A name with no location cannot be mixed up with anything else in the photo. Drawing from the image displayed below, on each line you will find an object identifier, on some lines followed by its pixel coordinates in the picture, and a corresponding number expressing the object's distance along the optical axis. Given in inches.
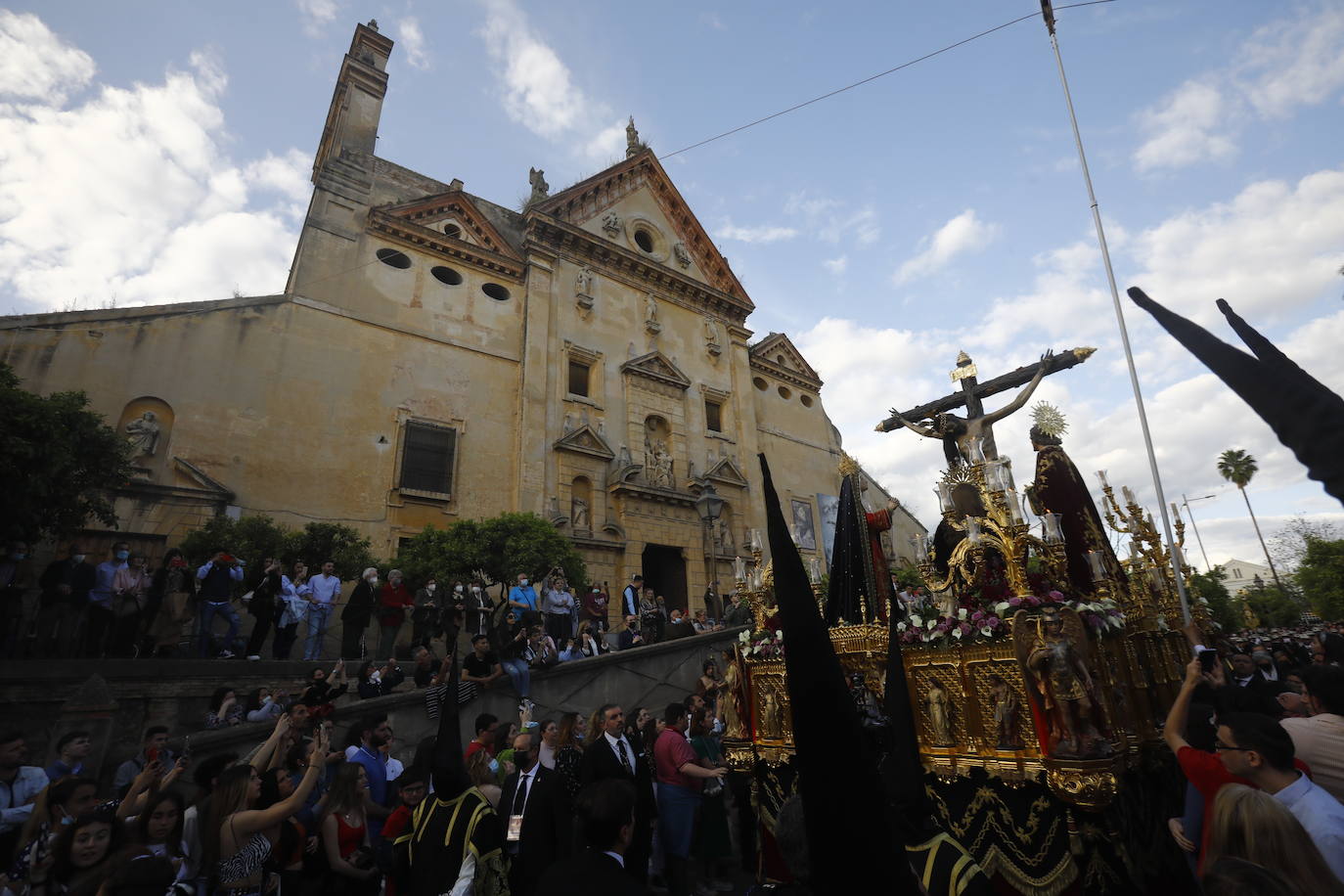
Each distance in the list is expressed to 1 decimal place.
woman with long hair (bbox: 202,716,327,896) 146.9
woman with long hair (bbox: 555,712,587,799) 212.2
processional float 208.2
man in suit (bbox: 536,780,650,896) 114.1
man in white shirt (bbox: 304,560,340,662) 468.4
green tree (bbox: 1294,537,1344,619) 1151.6
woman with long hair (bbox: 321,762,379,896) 182.4
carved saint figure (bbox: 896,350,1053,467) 350.0
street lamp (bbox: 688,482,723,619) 655.8
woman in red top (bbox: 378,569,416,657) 492.1
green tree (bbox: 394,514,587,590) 611.8
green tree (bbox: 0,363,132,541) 364.2
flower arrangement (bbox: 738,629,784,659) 303.7
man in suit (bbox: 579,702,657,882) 198.7
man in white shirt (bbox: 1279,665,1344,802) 137.8
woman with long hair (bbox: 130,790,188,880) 154.0
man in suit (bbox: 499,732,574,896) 179.9
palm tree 1940.2
